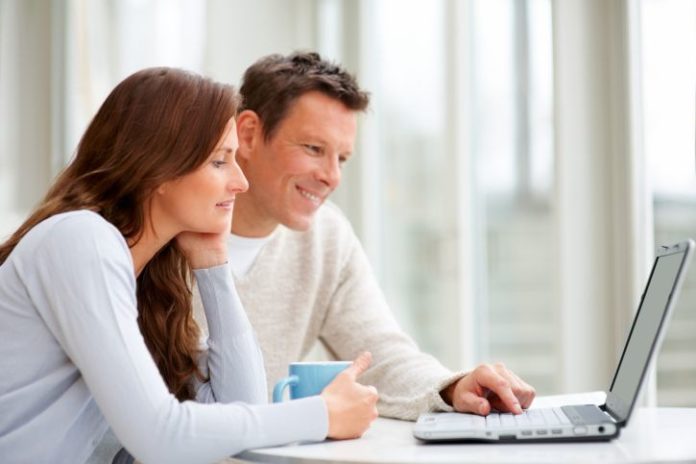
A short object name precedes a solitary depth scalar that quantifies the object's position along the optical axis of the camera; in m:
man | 3.90
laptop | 3.05
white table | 2.95
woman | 3.05
